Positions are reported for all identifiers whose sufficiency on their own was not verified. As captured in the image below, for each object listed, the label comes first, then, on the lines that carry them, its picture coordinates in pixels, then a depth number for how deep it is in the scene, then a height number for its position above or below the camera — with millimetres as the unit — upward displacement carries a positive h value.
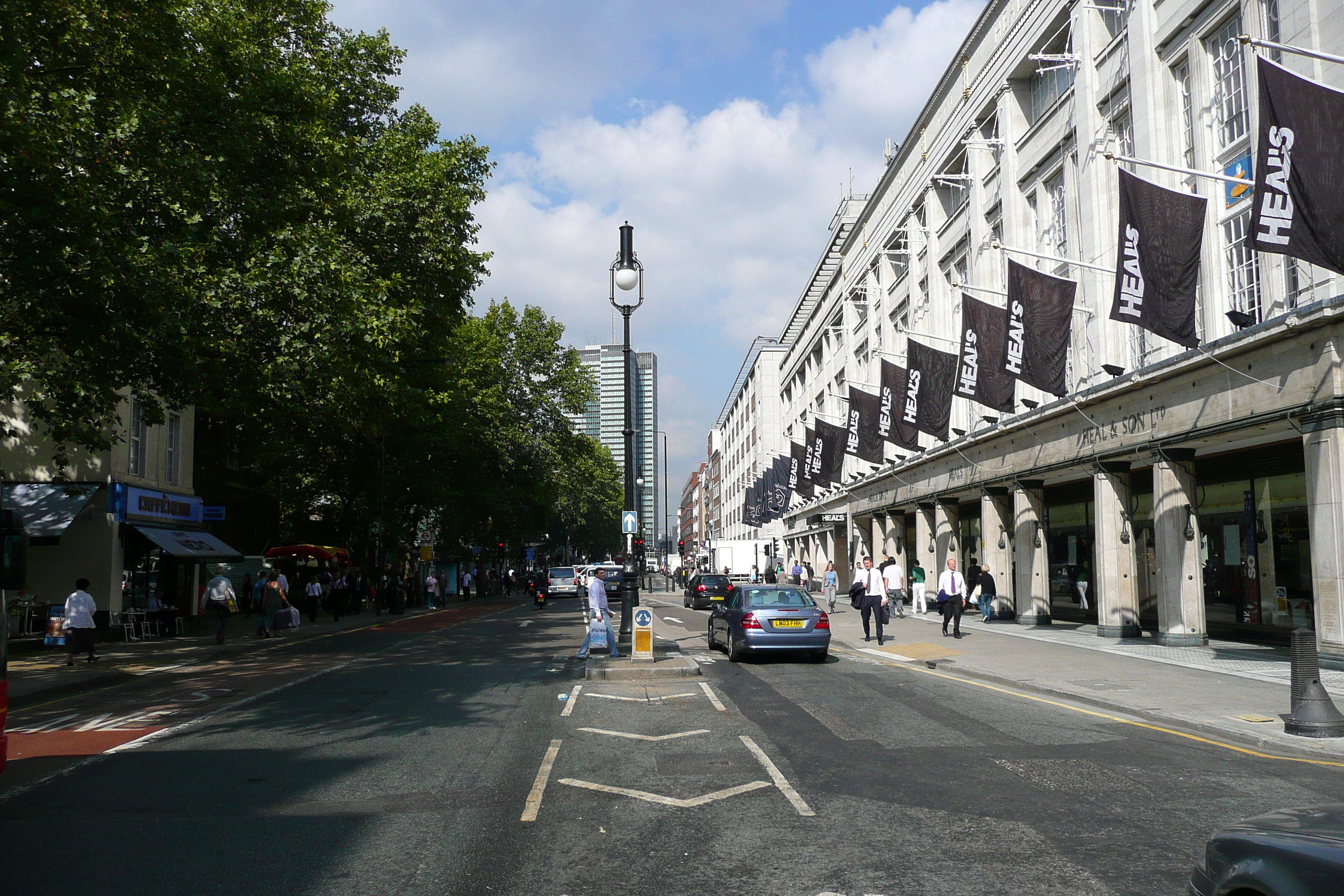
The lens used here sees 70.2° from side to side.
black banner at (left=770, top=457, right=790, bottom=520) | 55438 +2088
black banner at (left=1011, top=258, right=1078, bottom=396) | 20531 +4255
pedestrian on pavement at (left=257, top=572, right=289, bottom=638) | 25266 -2023
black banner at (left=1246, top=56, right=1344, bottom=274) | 12516 +4669
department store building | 16250 +2968
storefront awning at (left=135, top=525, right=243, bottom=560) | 27062 -447
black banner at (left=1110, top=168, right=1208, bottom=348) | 16031 +4516
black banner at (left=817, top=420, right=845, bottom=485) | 40750 +3034
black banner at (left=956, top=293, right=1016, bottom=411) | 23406 +4144
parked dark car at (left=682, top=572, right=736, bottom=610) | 37531 -2626
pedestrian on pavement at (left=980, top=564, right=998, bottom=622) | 28578 -2224
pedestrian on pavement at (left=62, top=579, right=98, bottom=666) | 17766 -1718
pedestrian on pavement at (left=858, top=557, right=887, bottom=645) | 21906 -1652
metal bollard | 9594 -1865
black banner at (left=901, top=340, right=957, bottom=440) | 28188 +4006
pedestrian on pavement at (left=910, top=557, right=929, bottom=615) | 33031 -2500
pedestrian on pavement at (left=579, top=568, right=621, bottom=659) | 16859 -1420
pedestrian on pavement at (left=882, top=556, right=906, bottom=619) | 26328 -1639
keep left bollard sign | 16859 -2018
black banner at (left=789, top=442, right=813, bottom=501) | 47875 +2526
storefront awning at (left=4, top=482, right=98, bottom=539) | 23797 +662
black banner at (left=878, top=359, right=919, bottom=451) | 30391 +3604
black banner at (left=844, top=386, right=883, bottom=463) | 34562 +3507
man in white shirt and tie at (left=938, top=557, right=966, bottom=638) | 22453 -1714
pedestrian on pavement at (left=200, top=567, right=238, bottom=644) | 22875 -1630
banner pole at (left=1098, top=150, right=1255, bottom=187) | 14719 +5733
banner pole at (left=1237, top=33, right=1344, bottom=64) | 12227 +6138
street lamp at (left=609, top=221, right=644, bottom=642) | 17797 +2580
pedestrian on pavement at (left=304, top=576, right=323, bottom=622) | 33969 -2453
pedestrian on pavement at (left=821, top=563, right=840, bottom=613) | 38281 -2467
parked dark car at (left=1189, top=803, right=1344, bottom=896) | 3080 -1166
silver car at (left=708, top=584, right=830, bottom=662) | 17562 -1880
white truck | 56906 -2028
